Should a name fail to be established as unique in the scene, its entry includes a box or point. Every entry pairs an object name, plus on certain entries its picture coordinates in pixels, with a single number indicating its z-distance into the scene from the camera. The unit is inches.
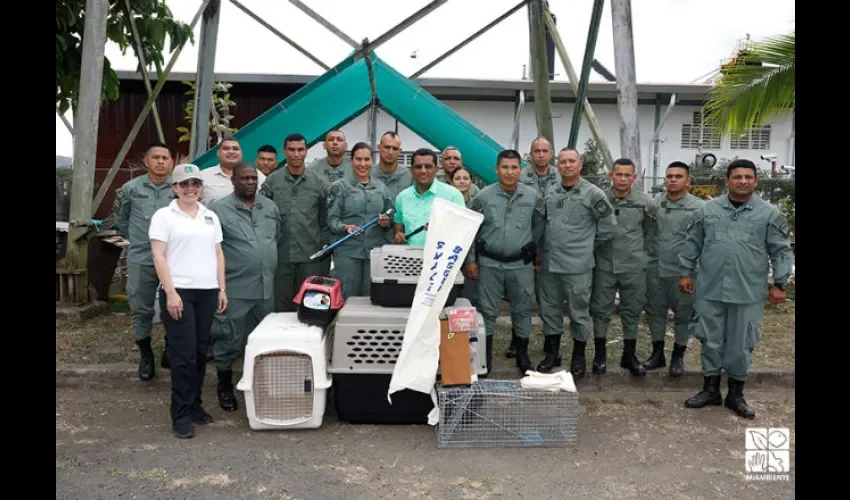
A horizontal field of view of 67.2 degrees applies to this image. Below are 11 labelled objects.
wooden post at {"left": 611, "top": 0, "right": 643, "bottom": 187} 242.5
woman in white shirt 151.2
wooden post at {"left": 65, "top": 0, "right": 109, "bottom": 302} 259.9
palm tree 229.0
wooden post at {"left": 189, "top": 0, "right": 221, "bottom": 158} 305.4
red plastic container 163.8
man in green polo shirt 198.5
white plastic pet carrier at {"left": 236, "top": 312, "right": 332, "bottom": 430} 155.9
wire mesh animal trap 154.7
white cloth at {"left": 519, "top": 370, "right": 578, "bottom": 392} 154.1
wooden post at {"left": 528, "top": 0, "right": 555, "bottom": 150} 329.7
